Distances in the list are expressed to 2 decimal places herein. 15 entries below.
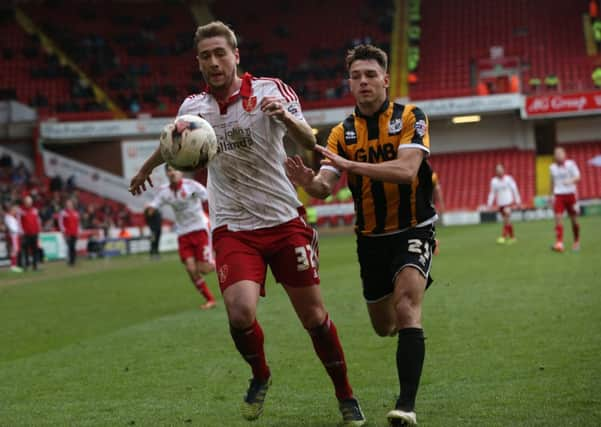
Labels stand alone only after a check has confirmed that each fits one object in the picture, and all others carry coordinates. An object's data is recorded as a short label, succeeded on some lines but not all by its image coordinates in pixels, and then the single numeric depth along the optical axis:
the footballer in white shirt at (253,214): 5.61
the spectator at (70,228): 27.27
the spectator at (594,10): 47.28
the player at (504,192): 24.58
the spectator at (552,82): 44.06
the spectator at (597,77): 43.97
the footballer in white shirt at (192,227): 13.41
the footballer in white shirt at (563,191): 18.67
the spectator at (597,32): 46.40
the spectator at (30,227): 25.81
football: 5.26
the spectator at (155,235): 28.66
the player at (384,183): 5.63
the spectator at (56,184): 38.93
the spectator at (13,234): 26.19
